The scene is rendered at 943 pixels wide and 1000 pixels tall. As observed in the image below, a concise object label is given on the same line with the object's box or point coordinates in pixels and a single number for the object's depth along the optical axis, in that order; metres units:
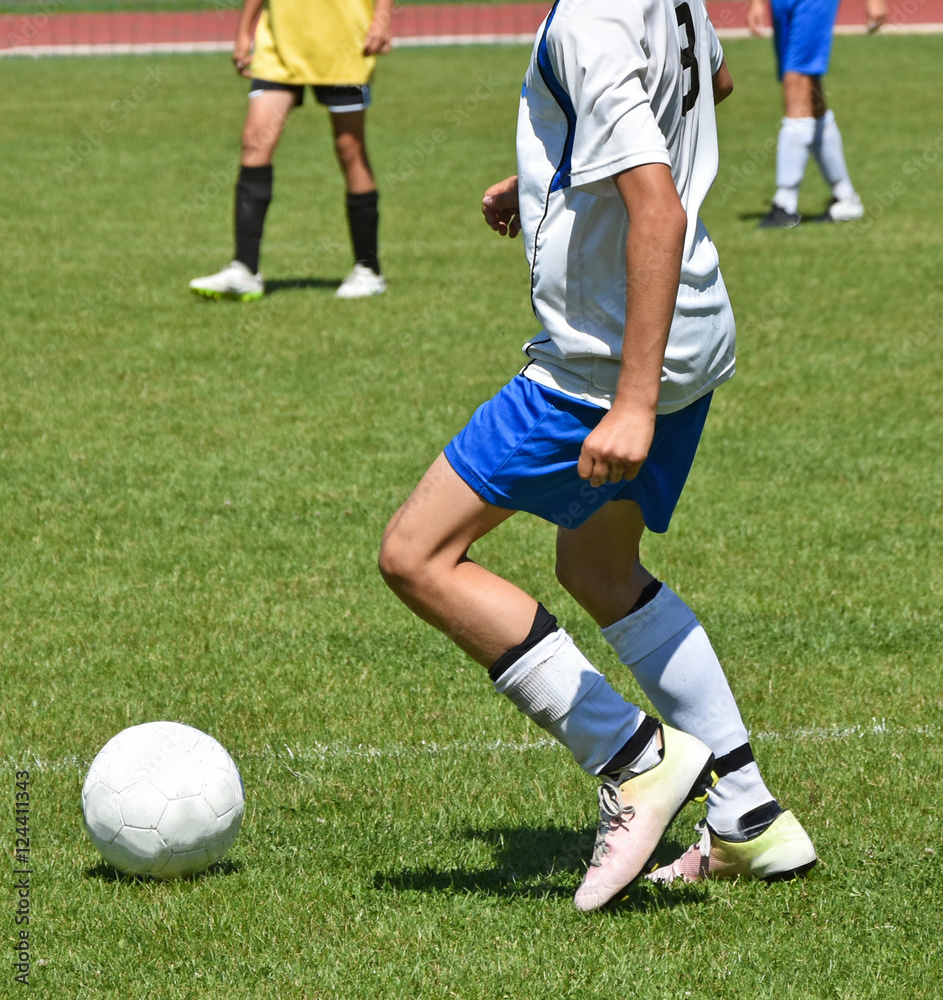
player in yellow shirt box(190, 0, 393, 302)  17.31
